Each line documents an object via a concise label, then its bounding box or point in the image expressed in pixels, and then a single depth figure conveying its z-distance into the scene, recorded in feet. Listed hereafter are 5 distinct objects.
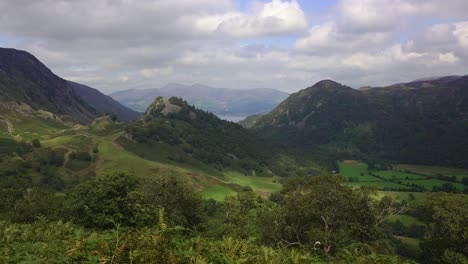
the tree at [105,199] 151.02
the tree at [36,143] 583.17
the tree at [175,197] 186.91
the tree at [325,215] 155.12
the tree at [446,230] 150.30
